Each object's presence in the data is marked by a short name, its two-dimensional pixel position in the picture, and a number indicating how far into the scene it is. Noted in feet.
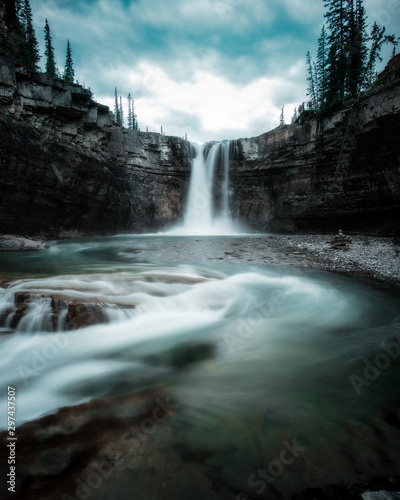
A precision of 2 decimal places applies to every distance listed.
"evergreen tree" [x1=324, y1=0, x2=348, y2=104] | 55.31
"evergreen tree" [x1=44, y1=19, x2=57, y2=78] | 101.33
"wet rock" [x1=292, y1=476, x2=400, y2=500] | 4.58
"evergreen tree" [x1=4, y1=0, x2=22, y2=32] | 60.49
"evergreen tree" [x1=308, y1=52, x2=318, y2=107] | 115.74
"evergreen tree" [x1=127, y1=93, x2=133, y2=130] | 167.16
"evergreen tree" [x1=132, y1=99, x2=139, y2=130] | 166.42
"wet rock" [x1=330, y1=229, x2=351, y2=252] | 33.73
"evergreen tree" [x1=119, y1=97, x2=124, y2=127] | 171.83
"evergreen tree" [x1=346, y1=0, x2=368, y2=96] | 56.49
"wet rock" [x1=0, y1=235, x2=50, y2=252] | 35.04
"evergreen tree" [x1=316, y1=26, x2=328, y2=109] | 90.48
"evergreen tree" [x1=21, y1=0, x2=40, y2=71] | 79.49
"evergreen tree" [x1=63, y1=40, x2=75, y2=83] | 109.81
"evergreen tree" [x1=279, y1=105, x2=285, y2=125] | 178.33
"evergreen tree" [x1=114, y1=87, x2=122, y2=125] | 170.91
